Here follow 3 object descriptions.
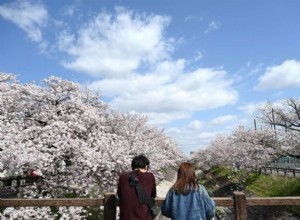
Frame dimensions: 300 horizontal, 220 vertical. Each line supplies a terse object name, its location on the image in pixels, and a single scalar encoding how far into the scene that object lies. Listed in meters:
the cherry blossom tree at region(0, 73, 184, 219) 11.27
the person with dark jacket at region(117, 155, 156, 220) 5.20
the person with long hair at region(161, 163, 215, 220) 4.85
